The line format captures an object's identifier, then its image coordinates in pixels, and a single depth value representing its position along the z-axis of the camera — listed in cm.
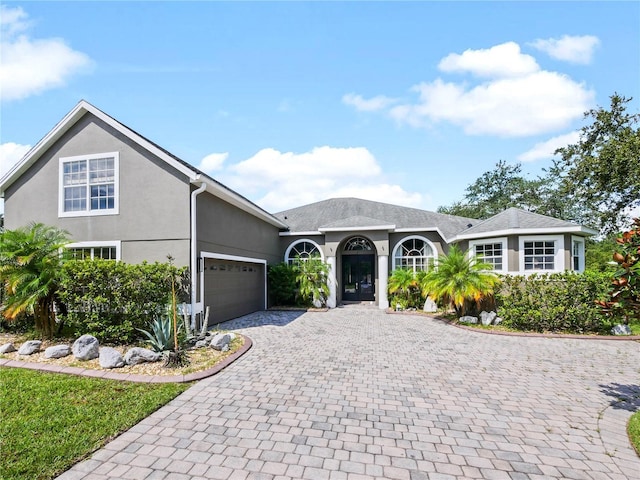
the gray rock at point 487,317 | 1095
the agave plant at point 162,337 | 676
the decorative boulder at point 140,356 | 628
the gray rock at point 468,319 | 1128
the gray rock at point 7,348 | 699
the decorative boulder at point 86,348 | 646
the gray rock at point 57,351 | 664
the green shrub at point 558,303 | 975
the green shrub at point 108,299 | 752
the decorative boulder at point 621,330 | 972
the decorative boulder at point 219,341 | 746
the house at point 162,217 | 965
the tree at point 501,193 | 3553
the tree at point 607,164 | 1543
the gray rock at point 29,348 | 688
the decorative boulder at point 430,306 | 1432
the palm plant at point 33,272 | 732
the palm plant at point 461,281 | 1071
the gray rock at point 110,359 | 611
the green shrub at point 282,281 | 1579
